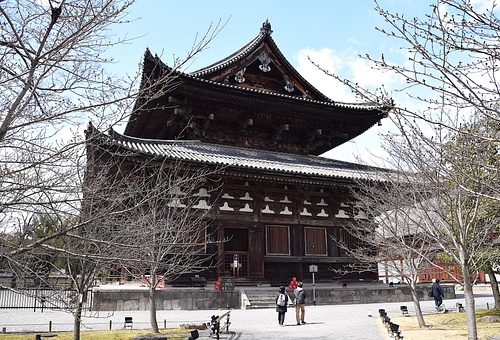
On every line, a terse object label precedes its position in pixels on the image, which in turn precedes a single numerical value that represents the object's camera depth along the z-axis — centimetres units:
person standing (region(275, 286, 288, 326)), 1368
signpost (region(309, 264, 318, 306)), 2020
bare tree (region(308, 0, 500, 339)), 464
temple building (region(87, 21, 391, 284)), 1972
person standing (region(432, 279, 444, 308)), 1853
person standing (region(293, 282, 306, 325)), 1398
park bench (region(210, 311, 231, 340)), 1013
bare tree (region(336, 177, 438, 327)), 1352
